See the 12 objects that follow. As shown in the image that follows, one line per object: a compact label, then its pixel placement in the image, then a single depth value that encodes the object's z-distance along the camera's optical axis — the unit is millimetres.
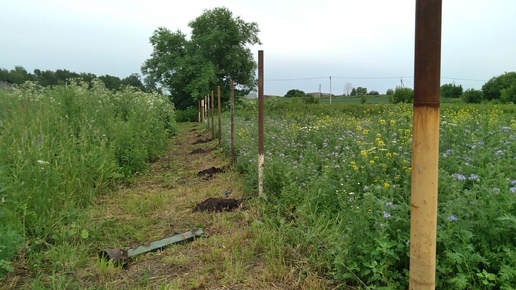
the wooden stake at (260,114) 4543
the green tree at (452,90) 40625
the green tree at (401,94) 30586
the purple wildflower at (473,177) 2775
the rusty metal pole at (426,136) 1229
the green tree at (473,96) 35403
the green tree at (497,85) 42750
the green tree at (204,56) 34938
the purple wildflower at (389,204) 2508
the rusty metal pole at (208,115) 17520
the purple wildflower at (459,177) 2736
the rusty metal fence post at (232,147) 7043
